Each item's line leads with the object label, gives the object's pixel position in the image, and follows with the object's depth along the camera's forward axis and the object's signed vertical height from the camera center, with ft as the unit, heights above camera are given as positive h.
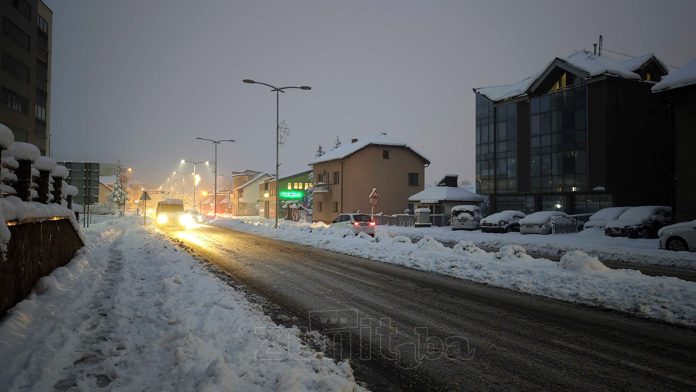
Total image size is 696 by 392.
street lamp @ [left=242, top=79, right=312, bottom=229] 99.04 +26.32
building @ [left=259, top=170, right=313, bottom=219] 210.18 +9.29
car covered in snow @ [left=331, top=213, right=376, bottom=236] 83.97 -2.89
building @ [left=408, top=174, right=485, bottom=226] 131.03 +3.27
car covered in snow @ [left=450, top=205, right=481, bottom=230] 106.93 -1.96
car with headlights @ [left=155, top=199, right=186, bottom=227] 126.41 -1.69
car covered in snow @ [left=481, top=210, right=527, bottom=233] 95.91 -2.86
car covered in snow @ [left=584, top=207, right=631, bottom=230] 80.59 -1.27
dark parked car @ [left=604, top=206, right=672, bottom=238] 71.26 -1.97
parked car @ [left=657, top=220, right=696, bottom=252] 54.85 -3.46
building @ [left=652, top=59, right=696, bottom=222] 76.38 +14.24
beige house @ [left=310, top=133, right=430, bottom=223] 157.17 +12.72
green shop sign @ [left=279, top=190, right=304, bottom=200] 209.15 +6.83
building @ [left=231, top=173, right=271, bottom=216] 281.74 +8.26
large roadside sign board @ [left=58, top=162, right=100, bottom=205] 79.56 +5.34
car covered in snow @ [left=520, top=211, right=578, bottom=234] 86.22 -2.74
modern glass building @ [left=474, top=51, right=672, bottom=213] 114.73 +21.30
